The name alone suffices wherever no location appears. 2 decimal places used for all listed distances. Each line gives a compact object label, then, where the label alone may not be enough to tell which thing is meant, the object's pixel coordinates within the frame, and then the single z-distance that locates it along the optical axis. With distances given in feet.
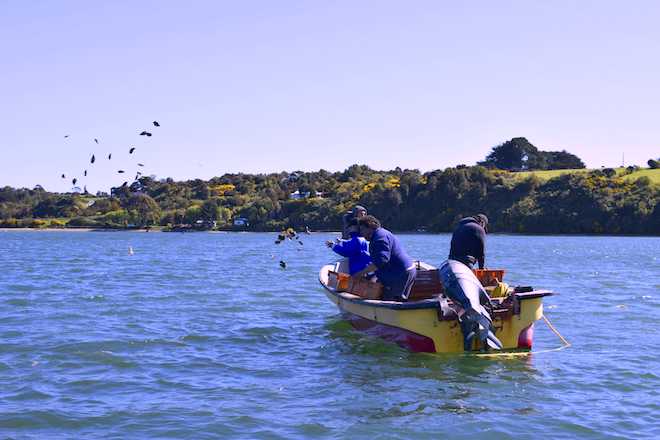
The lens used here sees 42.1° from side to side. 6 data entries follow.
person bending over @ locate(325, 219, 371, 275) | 54.44
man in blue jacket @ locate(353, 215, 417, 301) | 49.32
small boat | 45.27
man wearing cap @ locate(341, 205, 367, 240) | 54.39
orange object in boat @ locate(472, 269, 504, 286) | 50.26
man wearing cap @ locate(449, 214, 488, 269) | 50.01
